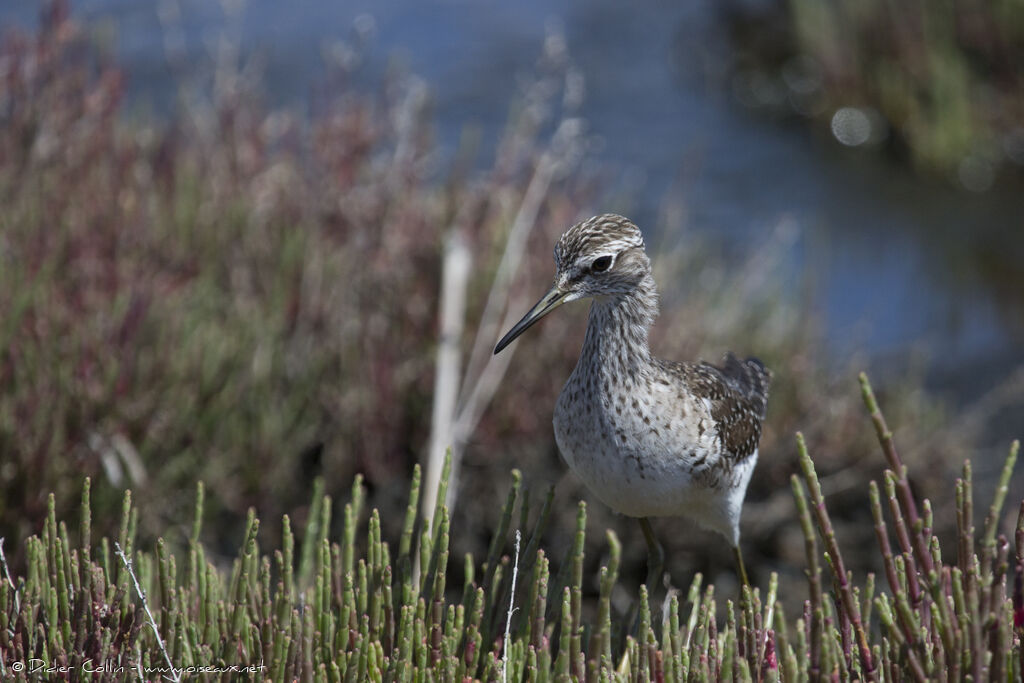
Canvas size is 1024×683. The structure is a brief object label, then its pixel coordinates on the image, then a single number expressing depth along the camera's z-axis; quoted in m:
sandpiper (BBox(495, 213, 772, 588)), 6.37
